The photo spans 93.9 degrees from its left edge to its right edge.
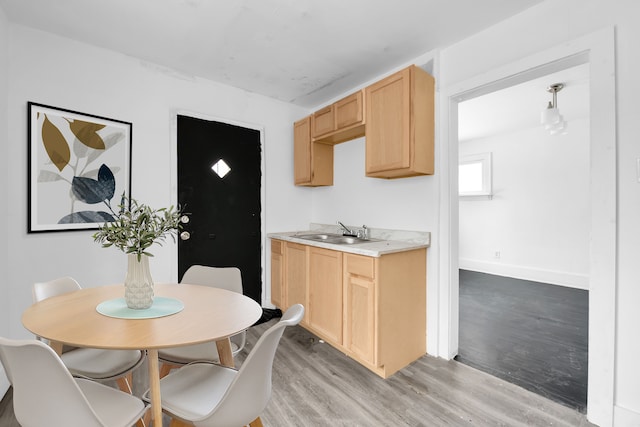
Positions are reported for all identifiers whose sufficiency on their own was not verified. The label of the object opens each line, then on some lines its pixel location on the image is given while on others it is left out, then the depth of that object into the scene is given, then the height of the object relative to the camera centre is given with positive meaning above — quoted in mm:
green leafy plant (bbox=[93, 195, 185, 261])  1373 -90
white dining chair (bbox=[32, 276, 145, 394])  1394 -735
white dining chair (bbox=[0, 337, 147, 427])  860 -544
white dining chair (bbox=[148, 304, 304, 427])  1028 -710
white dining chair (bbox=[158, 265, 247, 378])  1601 -760
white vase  1396 -344
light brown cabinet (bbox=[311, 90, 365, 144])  2702 +886
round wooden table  1056 -456
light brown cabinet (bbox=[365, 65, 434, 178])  2277 +699
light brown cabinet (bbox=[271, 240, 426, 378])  2150 -737
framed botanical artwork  2139 +336
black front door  2891 +164
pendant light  3168 +1016
